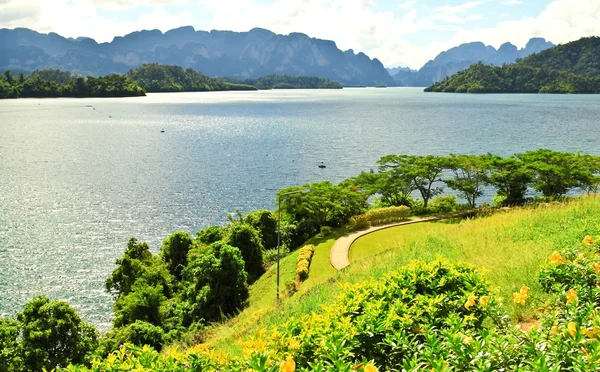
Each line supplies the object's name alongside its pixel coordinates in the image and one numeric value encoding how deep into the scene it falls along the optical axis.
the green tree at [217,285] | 30.48
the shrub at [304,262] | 30.31
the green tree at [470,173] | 49.66
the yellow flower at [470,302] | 6.78
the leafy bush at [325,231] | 41.18
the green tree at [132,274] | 32.94
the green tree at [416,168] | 50.16
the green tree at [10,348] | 20.31
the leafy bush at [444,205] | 47.69
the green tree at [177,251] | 38.56
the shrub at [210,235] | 41.56
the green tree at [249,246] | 37.25
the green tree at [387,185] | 50.66
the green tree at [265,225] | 44.22
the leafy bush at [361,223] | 41.09
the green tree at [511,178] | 48.15
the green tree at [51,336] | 21.33
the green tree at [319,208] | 42.84
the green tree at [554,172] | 47.20
